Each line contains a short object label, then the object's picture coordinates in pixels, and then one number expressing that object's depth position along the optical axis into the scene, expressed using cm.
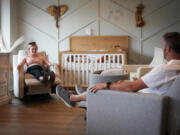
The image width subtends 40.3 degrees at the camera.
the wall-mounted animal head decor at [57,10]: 566
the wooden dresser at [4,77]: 380
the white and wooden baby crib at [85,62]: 490
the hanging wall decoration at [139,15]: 538
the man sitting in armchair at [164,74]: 177
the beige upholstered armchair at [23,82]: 394
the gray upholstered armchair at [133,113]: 165
